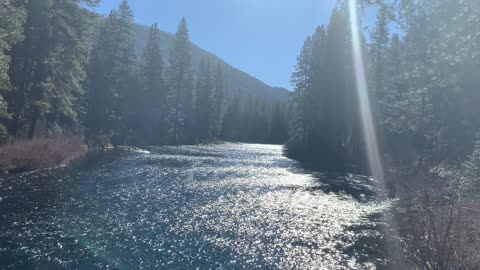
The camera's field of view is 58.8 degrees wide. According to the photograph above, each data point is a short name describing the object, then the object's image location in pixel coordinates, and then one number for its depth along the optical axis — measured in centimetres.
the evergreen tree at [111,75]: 5228
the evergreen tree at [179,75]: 7456
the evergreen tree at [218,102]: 9181
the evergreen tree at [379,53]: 4978
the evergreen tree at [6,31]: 2017
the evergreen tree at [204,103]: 8524
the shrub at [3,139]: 2372
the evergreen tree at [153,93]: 6778
